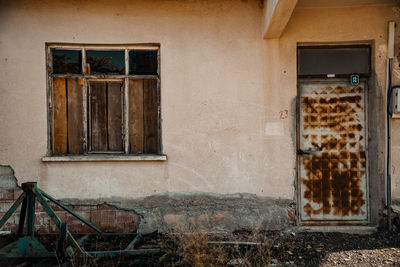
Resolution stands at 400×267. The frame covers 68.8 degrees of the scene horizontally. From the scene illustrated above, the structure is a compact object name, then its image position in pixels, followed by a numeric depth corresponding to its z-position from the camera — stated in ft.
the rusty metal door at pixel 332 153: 14.40
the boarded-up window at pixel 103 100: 14.15
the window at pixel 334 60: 14.21
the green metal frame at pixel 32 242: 10.21
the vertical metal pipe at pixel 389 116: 13.73
